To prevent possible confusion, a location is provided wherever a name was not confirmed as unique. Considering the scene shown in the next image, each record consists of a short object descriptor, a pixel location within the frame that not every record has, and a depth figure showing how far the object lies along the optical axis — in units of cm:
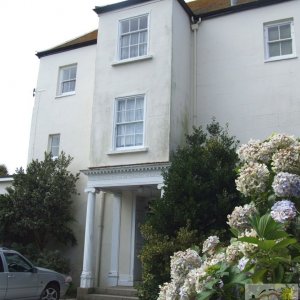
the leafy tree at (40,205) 1585
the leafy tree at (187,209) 1014
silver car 1131
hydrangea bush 303
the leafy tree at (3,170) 3673
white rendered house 1408
